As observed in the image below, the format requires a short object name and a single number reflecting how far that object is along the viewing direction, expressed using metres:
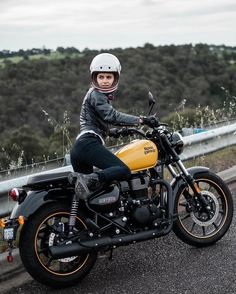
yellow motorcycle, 4.29
